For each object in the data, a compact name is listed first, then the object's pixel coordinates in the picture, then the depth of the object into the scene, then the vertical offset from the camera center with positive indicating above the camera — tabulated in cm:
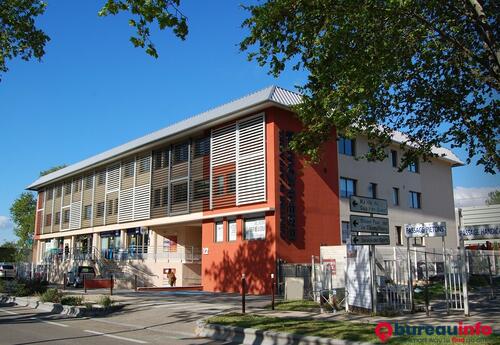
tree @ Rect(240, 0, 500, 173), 1342 +605
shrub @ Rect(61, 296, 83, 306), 1906 -112
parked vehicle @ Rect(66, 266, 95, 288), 3400 -26
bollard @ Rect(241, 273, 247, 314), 1524 -74
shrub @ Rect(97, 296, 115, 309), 1808 -113
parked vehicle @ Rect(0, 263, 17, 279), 4190 -4
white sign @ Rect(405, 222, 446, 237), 1577 +124
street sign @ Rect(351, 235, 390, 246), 1435 +82
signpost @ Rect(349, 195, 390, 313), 1449 +120
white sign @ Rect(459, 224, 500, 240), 1747 +125
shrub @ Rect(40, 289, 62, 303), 1969 -102
